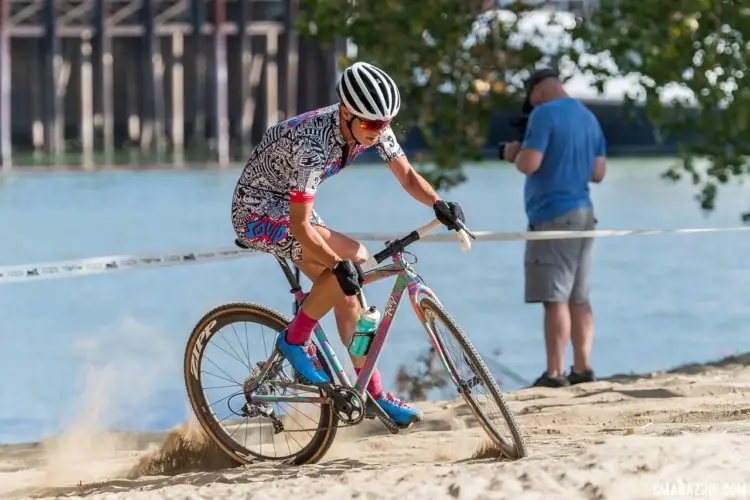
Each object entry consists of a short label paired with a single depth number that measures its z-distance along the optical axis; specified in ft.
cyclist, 40.29
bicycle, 41.52
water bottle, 43.11
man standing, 61.72
